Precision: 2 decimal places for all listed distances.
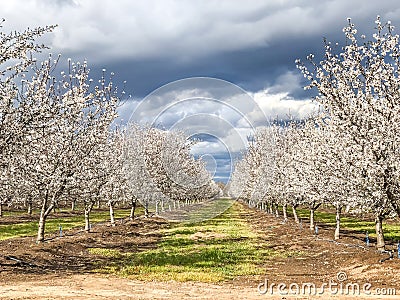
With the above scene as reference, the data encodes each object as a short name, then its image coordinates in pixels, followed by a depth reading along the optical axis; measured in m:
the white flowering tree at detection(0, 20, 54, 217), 18.03
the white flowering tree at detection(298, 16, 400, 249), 18.36
